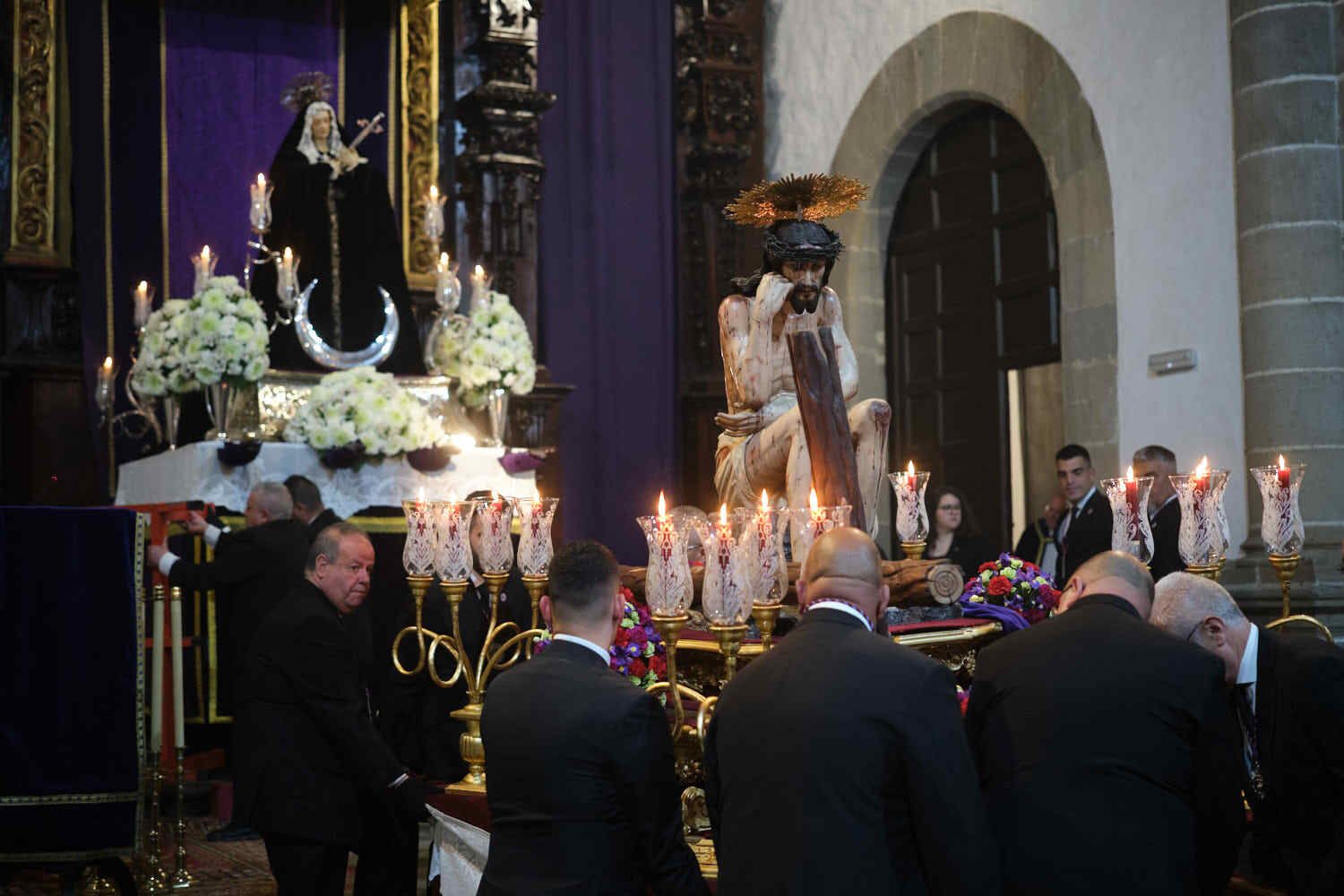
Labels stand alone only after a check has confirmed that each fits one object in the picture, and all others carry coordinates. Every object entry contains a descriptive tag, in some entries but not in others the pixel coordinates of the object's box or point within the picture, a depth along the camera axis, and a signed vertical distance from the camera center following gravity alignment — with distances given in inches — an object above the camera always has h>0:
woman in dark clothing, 302.0 -11.9
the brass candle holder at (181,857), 224.2 -51.0
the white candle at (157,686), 223.1 -27.2
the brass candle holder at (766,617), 149.7 -13.1
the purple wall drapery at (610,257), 410.3 +55.5
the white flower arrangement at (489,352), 327.3 +25.5
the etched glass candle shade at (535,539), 173.2 -6.5
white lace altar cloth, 289.4 +0.8
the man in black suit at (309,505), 265.6 -3.5
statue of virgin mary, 327.3 +49.8
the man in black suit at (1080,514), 271.1 -8.3
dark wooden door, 370.6 +40.4
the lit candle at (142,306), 315.0 +34.8
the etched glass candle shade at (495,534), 170.9 -5.7
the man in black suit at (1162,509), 240.7 -6.7
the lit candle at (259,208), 316.8 +53.3
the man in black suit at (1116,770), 121.6 -22.8
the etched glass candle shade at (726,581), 145.3 -9.4
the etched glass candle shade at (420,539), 174.7 -6.2
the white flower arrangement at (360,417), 291.0 +11.7
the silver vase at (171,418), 307.7 +12.9
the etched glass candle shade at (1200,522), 168.7 -6.1
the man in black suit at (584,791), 128.3 -24.6
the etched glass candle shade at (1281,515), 168.6 -5.5
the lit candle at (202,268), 304.0 +40.8
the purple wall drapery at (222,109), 383.6 +89.2
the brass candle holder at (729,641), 145.3 -14.8
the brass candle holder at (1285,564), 167.8 -10.5
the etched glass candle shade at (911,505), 191.8 -4.2
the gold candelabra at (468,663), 171.0 -19.5
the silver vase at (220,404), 299.0 +14.8
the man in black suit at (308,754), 182.7 -30.3
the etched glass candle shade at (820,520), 163.3 -4.7
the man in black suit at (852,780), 113.9 -21.8
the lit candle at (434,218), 339.6 +54.4
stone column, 286.8 +37.2
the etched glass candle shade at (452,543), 173.3 -6.6
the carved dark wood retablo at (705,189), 422.6 +74.0
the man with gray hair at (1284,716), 132.4 -20.8
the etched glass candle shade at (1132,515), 175.2 -5.4
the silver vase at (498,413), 335.0 +13.5
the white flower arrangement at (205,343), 290.8 +25.4
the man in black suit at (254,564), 243.6 -11.8
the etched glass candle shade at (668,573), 147.3 -8.8
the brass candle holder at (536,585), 173.2 -11.2
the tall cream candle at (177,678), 236.2 -28.0
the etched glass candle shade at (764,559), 149.7 -7.8
